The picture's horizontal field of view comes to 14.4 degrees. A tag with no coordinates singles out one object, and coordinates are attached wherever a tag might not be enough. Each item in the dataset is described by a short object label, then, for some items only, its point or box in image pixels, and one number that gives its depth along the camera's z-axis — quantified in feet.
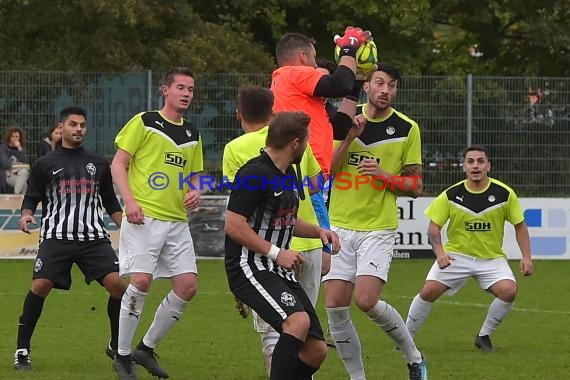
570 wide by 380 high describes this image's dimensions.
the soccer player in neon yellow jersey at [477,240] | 61.16
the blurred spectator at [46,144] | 105.18
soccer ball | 47.64
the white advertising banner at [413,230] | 106.65
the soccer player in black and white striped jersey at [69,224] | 54.24
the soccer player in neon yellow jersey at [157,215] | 50.94
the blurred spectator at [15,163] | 108.02
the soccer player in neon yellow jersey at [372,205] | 49.84
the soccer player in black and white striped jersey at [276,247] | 39.96
